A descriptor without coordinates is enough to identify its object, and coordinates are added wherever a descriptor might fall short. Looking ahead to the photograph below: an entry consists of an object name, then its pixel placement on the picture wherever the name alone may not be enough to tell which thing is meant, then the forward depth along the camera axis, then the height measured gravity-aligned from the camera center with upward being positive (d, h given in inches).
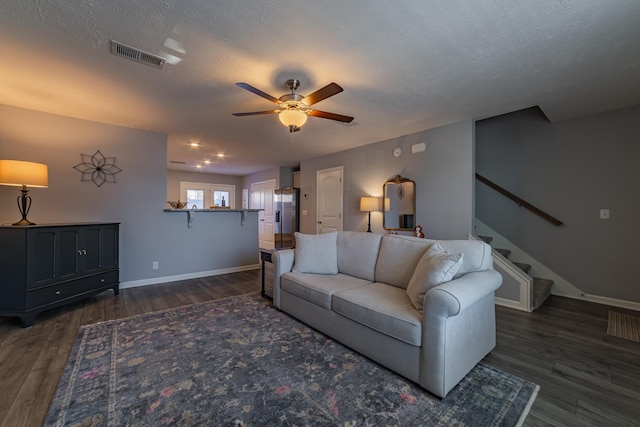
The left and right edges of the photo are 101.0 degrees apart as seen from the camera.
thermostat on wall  162.2 +41.2
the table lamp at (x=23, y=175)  104.3 +15.8
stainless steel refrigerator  269.0 -1.5
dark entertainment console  101.9 -22.2
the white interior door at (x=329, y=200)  219.3 +11.8
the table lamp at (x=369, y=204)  181.0 +6.5
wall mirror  169.5 +6.4
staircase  123.6 -37.4
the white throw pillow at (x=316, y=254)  115.1 -17.9
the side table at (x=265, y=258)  133.0 -22.9
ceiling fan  92.1 +38.6
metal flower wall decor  144.1 +25.4
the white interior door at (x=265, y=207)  312.5 +8.4
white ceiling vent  81.2 +51.2
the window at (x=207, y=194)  338.6 +26.2
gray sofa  64.6 -26.6
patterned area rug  57.5 -44.1
